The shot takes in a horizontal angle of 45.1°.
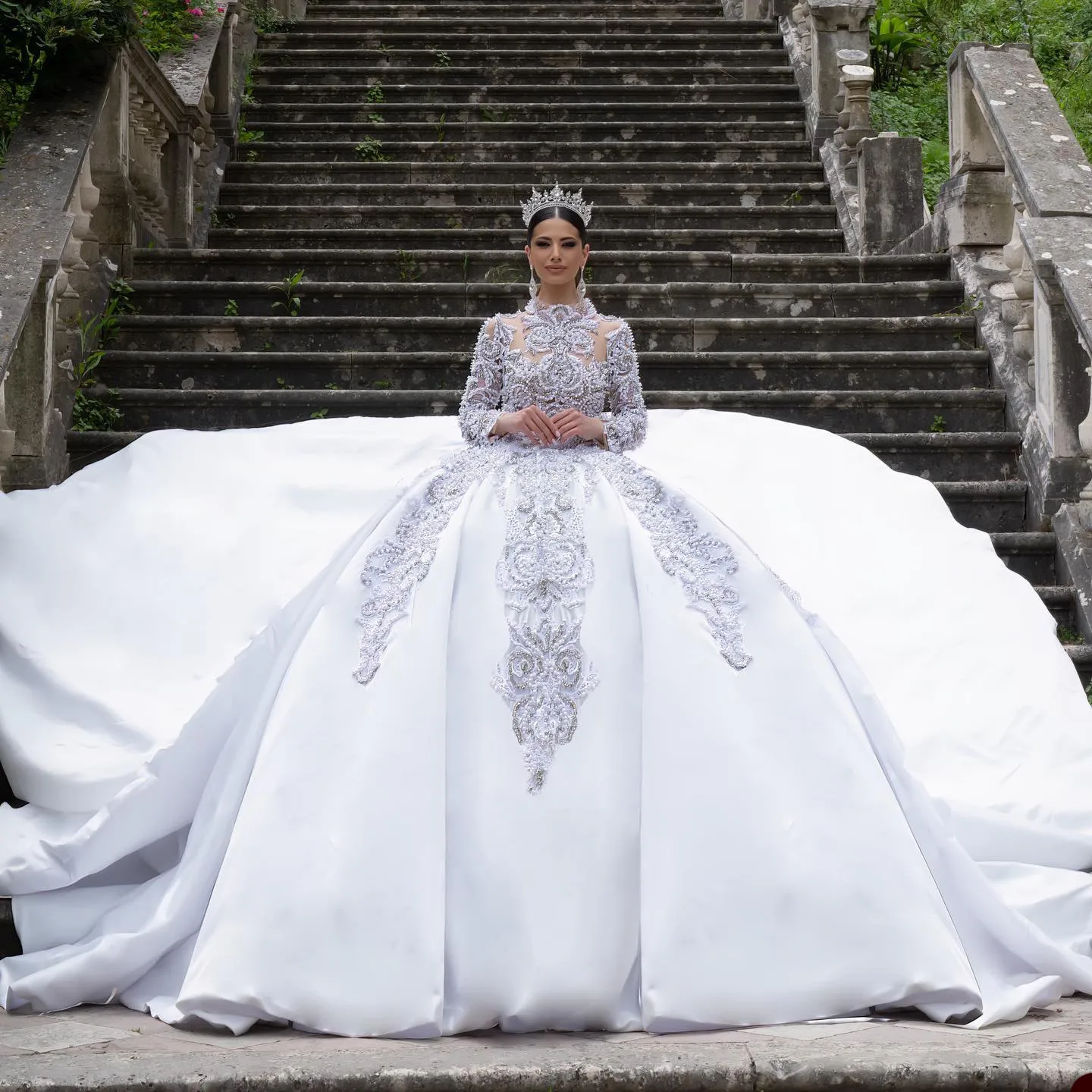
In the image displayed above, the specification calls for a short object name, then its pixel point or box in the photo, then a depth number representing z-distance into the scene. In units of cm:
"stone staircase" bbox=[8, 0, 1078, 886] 645
